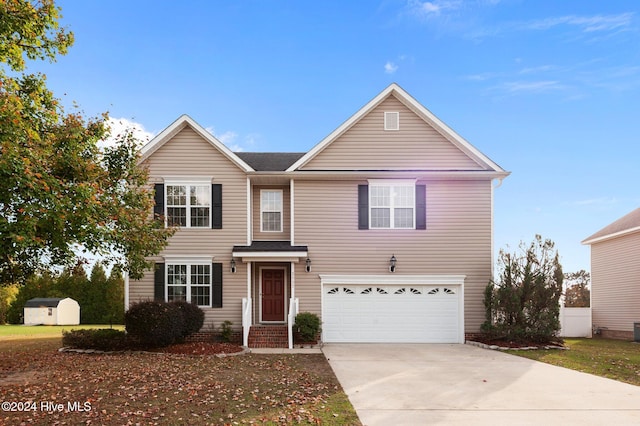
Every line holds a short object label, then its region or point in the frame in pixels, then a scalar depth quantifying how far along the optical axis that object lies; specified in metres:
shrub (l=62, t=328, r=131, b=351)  15.07
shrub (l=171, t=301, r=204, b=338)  15.59
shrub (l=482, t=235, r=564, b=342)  16.25
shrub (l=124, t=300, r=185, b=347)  14.57
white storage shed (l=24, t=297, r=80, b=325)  34.06
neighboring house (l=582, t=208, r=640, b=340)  21.67
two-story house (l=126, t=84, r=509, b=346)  17.25
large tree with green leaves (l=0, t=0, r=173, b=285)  9.73
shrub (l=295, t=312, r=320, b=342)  16.11
